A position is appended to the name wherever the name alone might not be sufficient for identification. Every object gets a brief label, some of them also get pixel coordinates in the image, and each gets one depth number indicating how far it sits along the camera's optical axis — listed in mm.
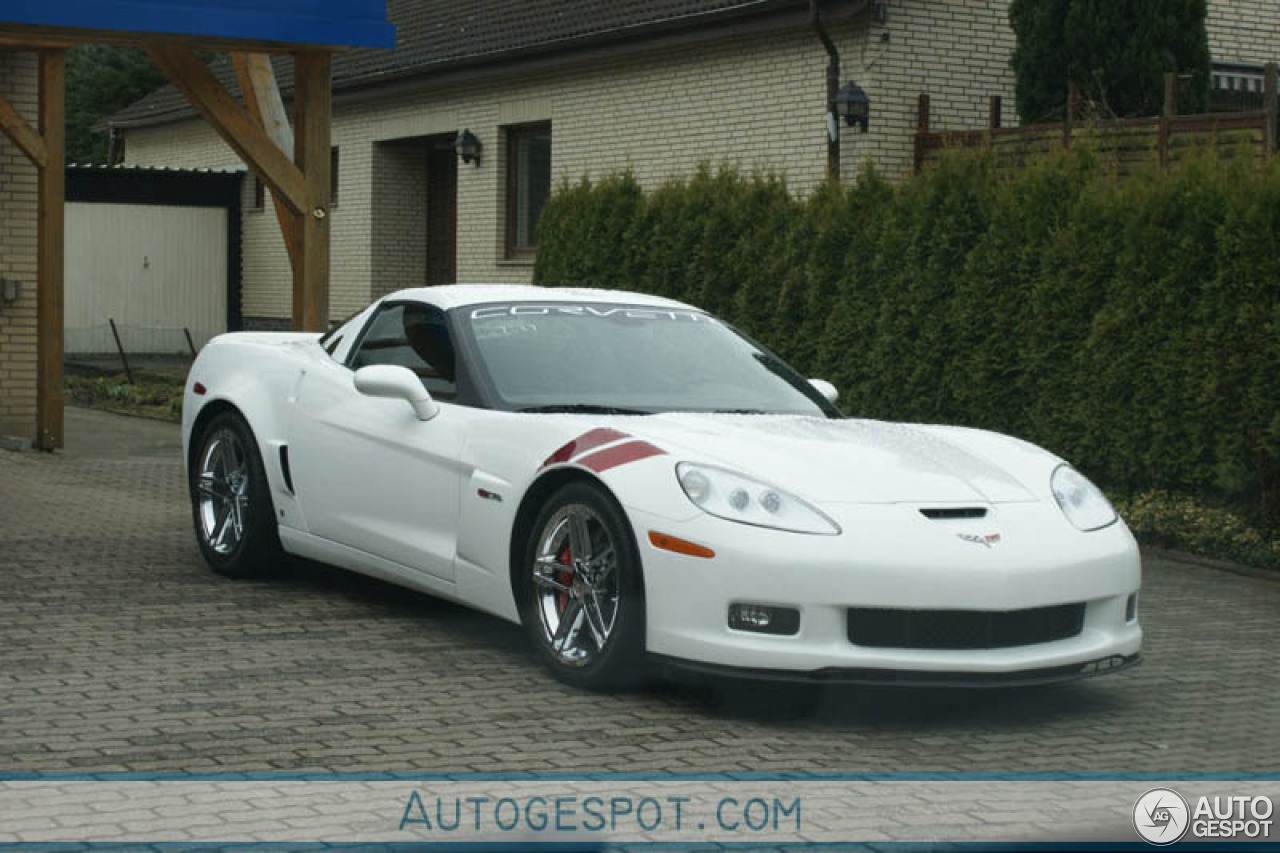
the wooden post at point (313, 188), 13039
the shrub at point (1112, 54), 17484
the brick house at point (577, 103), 19156
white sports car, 6094
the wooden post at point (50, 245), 14820
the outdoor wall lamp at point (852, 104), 18234
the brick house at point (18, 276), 15586
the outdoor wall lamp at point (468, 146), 24828
